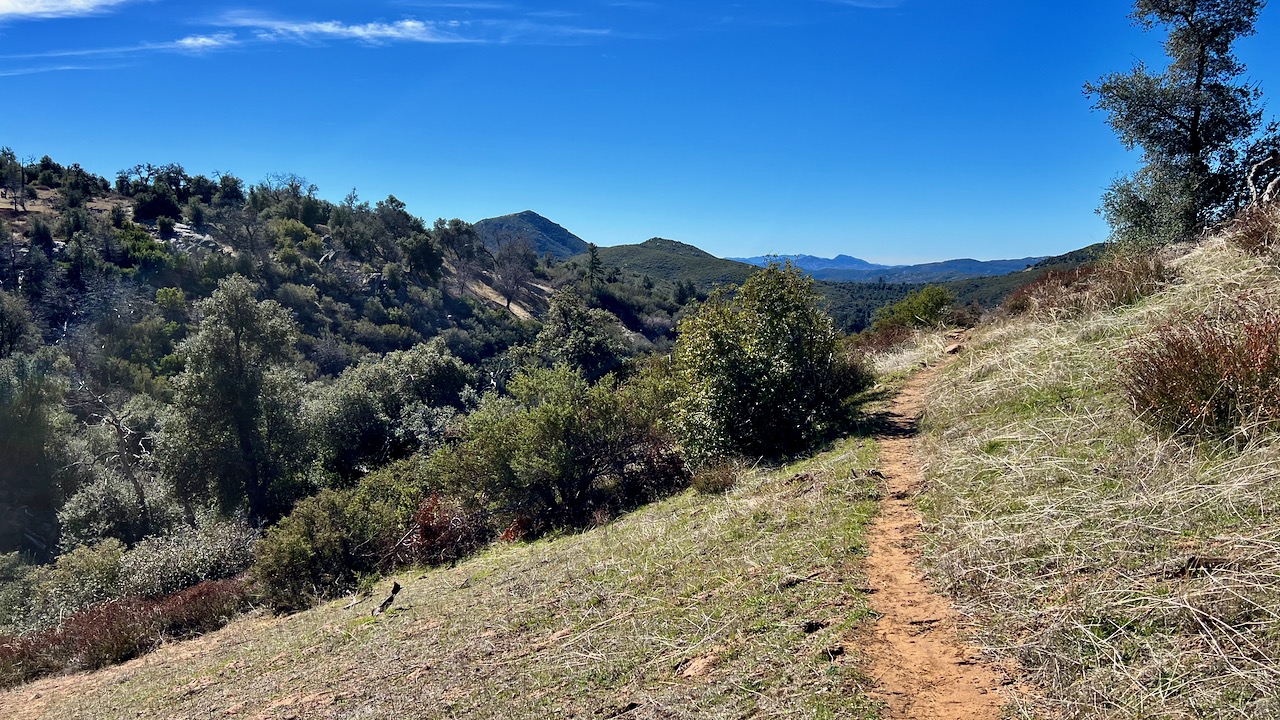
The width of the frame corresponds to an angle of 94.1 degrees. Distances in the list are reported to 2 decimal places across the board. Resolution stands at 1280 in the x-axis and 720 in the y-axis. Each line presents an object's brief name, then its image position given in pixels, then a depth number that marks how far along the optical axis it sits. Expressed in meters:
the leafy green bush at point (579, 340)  41.00
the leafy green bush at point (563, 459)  14.10
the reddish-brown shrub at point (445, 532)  13.59
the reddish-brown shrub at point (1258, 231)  7.71
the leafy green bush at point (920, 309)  23.63
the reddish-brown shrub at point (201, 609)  11.53
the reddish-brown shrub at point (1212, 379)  4.68
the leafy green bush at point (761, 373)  11.50
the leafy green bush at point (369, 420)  26.89
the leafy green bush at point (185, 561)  14.62
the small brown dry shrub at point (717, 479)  9.95
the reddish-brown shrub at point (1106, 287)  10.01
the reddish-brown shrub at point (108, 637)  10.48
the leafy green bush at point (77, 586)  14.45
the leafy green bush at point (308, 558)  12.43
